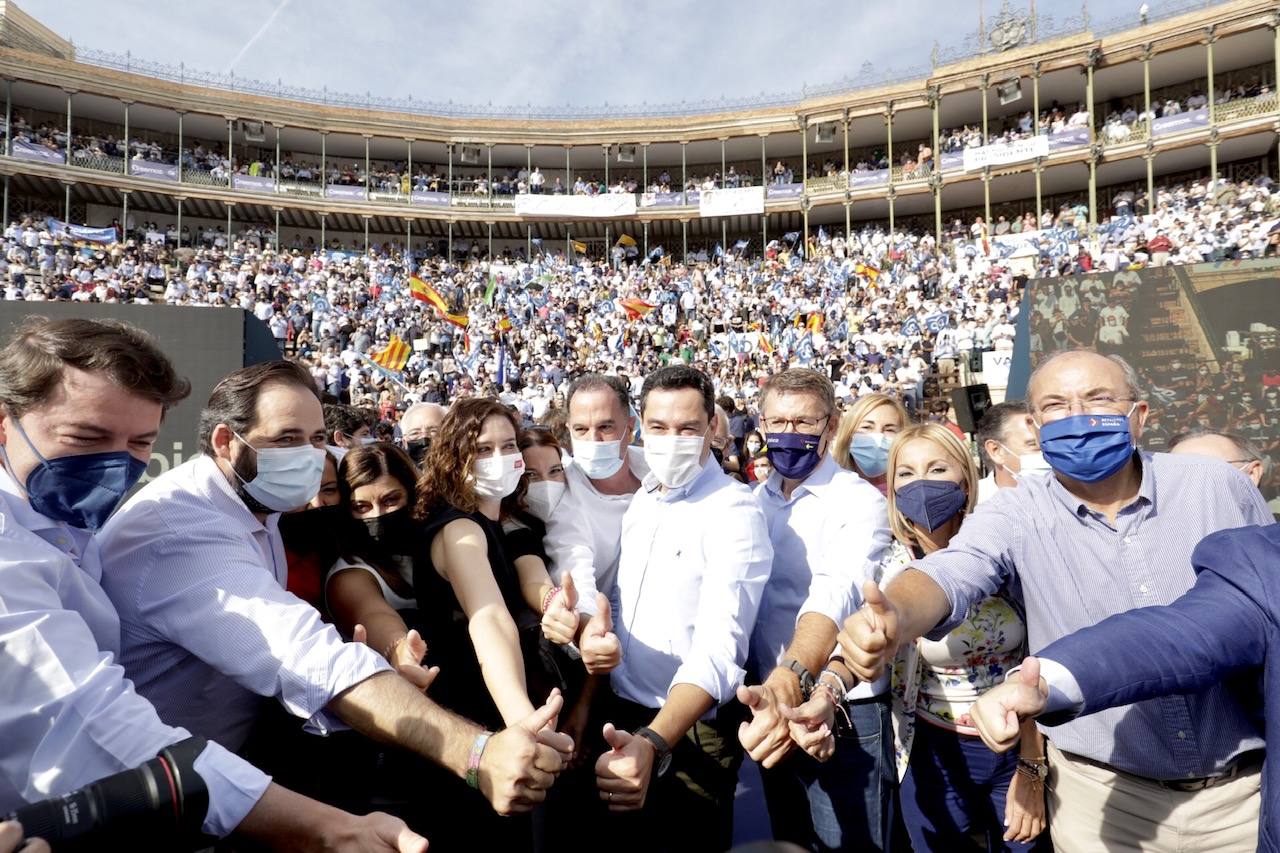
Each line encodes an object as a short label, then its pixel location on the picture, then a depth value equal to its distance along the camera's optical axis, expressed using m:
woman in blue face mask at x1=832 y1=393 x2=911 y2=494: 3.62
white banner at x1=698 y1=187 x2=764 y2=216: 29.06
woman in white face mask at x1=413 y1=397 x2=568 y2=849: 2.24
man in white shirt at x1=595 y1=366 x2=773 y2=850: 2.32
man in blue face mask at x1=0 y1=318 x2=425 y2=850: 1.31
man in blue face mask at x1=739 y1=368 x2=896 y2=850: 2.44
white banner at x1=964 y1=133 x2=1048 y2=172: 24.36
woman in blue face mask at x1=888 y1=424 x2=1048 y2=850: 2.50
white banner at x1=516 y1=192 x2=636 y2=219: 30.41
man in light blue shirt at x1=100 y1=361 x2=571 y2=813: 1.71
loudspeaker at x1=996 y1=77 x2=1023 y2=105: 24.77
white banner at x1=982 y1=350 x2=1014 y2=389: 14.68
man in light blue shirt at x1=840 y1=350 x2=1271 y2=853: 1.81
